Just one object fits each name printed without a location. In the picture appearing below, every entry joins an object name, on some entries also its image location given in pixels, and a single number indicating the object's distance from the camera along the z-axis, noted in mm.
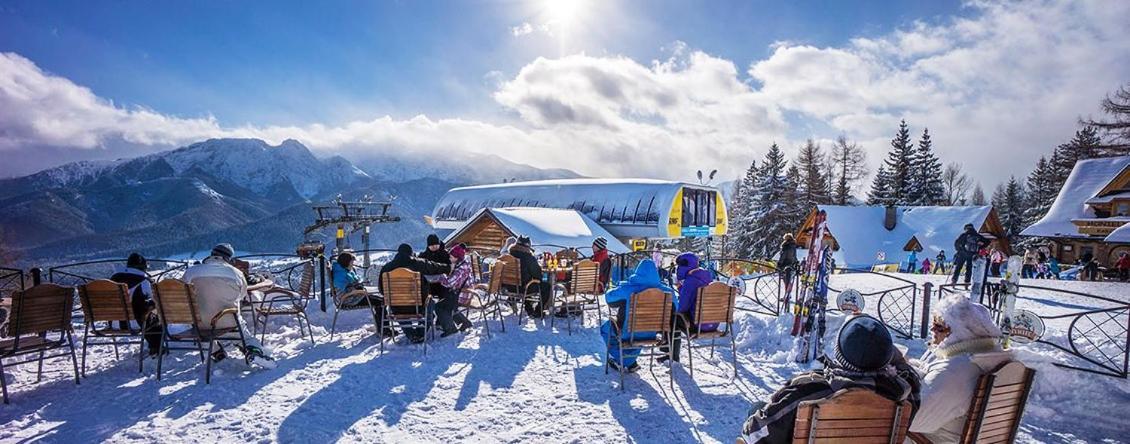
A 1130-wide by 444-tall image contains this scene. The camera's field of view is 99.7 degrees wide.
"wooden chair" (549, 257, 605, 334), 8125
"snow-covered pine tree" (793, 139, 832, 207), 41812
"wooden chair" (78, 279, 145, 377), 5395
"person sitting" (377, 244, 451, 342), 6652
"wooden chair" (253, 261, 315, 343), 7027
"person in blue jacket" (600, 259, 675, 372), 5375
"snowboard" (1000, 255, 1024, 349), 5613
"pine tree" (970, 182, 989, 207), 69375
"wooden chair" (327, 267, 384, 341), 7008
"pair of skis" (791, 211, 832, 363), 6312
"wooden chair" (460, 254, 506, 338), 7584
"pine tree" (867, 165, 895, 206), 43531
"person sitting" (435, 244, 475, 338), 7195
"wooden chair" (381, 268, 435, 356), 6328
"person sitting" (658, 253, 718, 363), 5730
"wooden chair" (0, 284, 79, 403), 4711
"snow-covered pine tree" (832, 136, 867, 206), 46531
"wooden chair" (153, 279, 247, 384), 5172
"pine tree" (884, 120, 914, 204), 42281
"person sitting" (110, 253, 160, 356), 5918
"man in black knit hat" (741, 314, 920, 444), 2320
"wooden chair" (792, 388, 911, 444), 2268
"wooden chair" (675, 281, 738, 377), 5613
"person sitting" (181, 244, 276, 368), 5418
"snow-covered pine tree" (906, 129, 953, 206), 41500
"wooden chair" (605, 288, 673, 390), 5270
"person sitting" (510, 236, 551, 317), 8500
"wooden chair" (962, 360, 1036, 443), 2539
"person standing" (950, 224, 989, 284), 12000
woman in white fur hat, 2598
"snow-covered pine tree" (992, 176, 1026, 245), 44156
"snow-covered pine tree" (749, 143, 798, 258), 37500
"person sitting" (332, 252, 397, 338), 7309
